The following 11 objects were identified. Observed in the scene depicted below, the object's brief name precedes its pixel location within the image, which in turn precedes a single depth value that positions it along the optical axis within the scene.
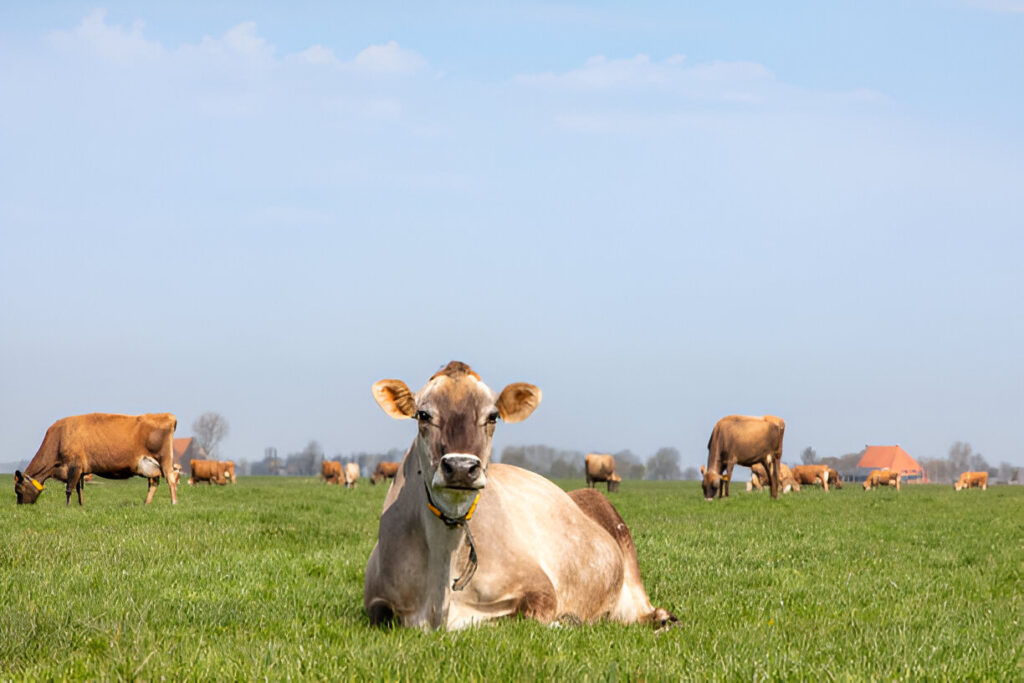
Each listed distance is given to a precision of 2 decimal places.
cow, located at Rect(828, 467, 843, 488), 68.44
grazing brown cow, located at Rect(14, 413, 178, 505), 26.16
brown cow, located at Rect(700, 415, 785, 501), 36.38
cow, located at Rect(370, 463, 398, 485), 66.69
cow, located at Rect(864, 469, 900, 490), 66.18
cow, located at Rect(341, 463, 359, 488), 62.94
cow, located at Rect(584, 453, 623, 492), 51.94
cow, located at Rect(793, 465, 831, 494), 63.94
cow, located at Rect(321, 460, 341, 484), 68.50
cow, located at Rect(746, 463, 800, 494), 56.25
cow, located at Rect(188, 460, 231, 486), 61.56
